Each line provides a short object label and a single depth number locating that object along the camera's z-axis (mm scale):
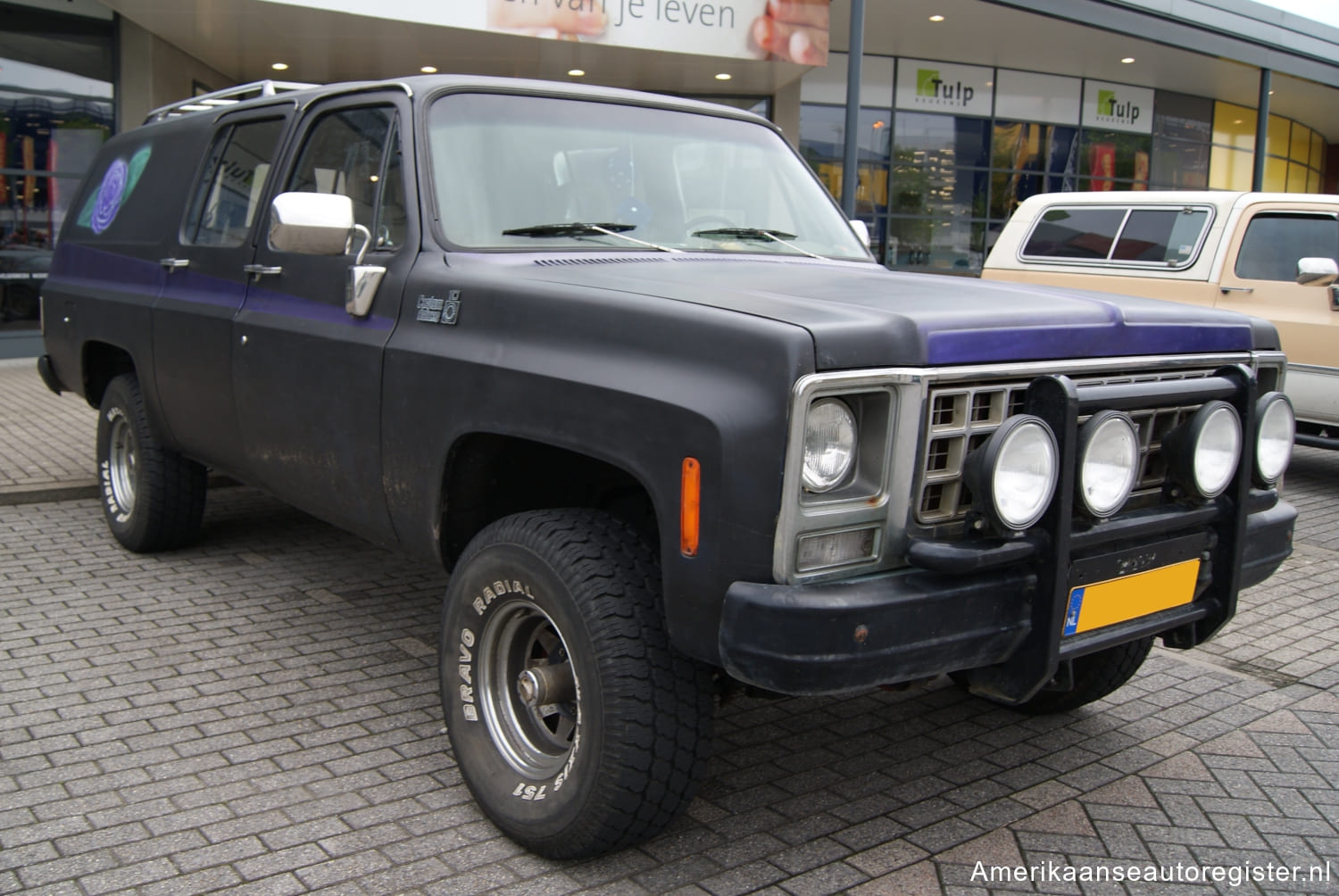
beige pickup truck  8297
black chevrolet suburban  2547
